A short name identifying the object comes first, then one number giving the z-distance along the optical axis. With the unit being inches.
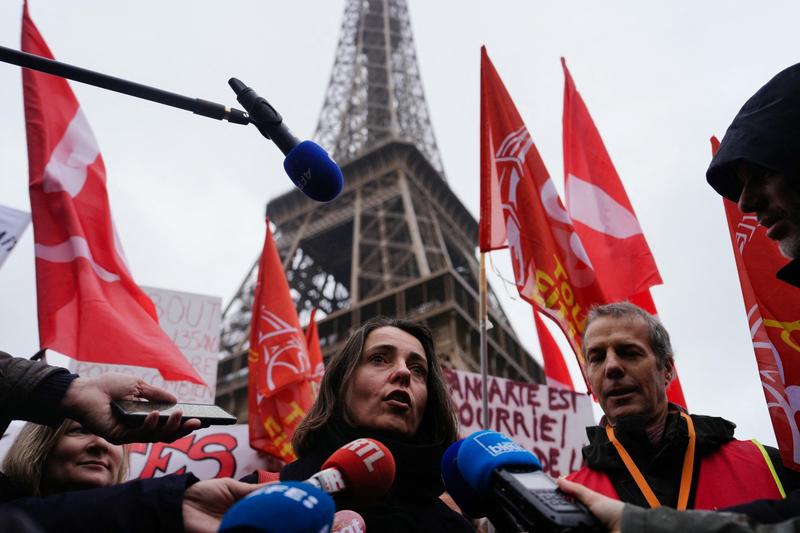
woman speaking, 92.4
